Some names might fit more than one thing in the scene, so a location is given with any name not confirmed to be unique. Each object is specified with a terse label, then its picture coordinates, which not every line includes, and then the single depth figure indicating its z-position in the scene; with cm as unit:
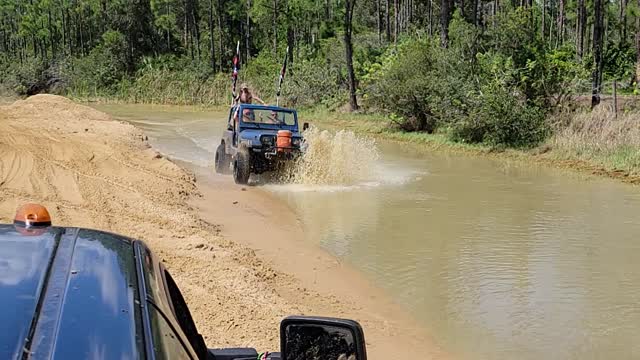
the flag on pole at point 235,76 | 1705
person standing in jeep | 1688
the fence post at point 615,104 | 1968
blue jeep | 1495
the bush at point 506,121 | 2127
